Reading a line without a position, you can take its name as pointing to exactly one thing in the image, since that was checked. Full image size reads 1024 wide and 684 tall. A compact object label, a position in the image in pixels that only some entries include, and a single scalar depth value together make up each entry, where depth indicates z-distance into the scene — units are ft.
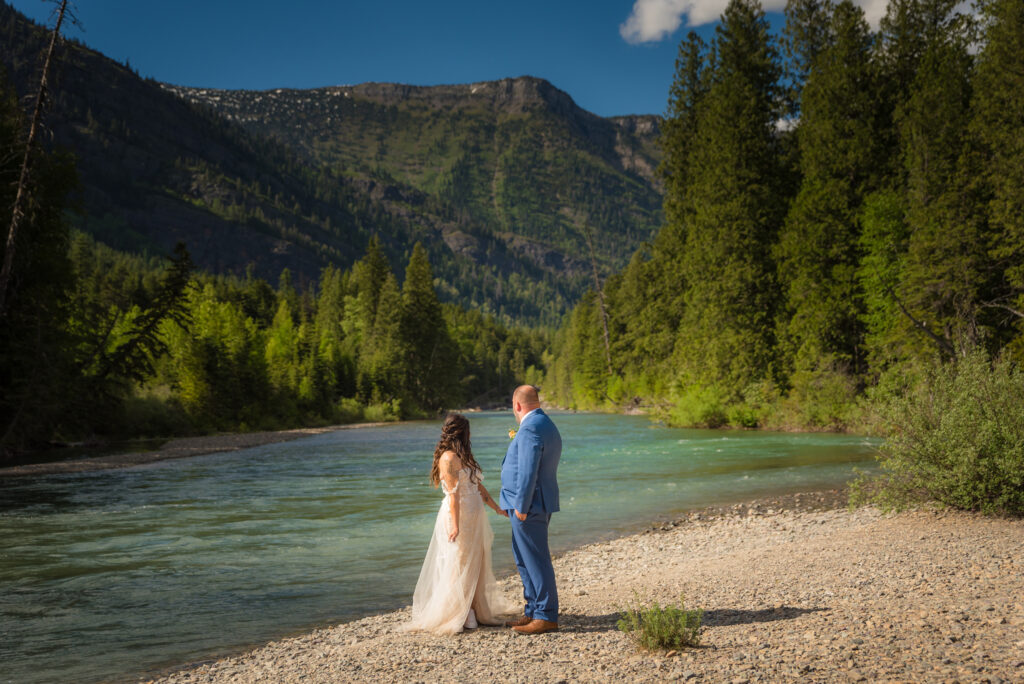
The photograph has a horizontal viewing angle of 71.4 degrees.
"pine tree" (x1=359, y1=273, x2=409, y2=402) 241.76
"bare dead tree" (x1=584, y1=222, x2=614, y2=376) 252.01
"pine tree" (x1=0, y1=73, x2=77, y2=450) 90.58
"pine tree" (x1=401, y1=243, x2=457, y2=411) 266.77
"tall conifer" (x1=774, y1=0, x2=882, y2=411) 117.50
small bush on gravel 19.45
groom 22.52
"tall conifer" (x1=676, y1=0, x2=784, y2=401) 134.72
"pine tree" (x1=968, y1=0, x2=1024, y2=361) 84.79
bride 24.06
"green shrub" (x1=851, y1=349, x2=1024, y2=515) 36.19
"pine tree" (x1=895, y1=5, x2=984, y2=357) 92.89
